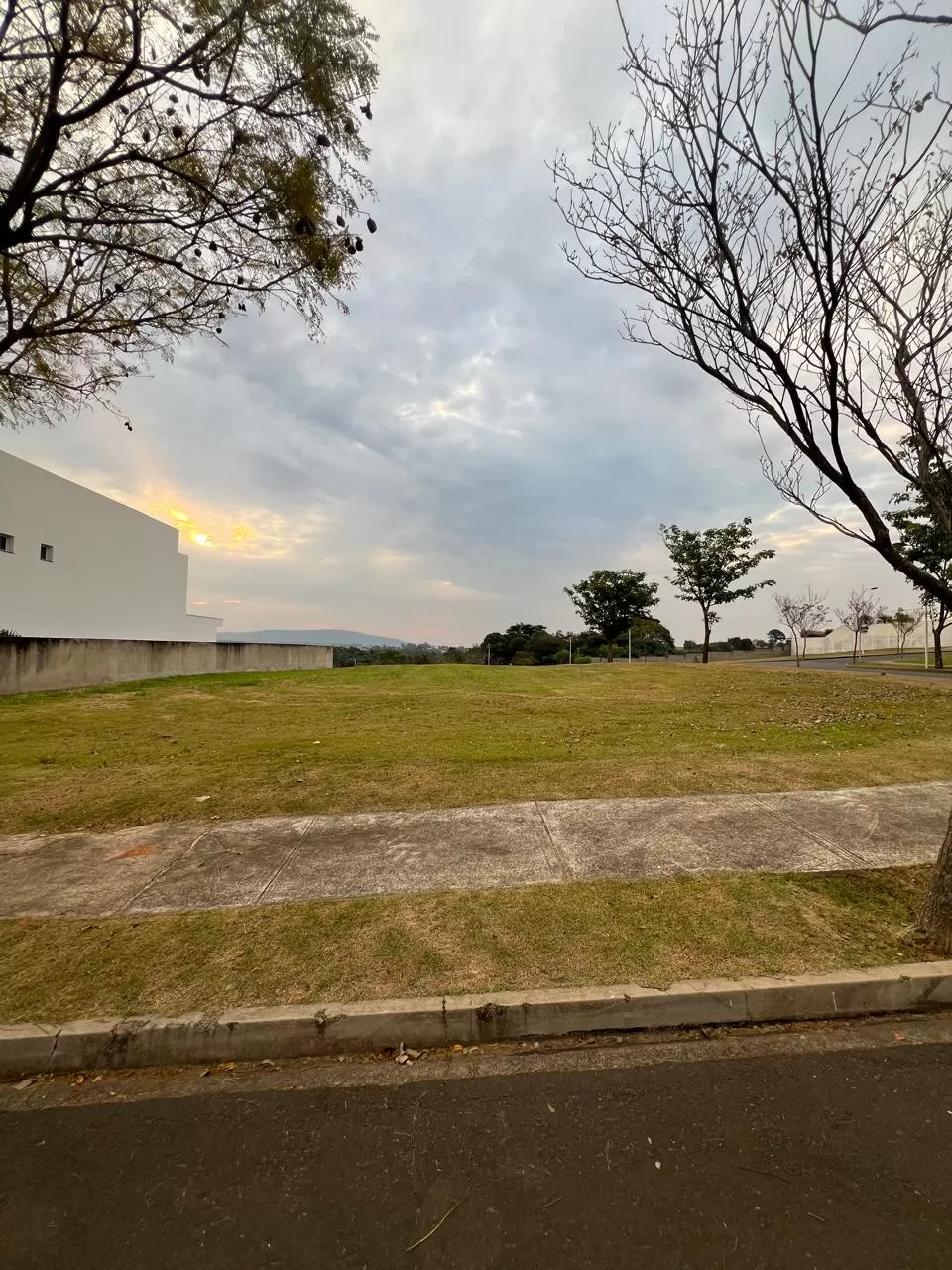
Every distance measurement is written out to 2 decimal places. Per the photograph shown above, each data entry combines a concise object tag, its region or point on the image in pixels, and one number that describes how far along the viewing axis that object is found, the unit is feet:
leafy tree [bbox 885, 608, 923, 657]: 131.95
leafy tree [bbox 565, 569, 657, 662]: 139.54
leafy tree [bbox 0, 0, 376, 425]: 16.37
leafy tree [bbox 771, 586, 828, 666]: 128.59
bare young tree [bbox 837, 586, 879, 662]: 127.03
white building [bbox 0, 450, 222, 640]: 67.12
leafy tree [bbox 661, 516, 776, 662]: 107.86
